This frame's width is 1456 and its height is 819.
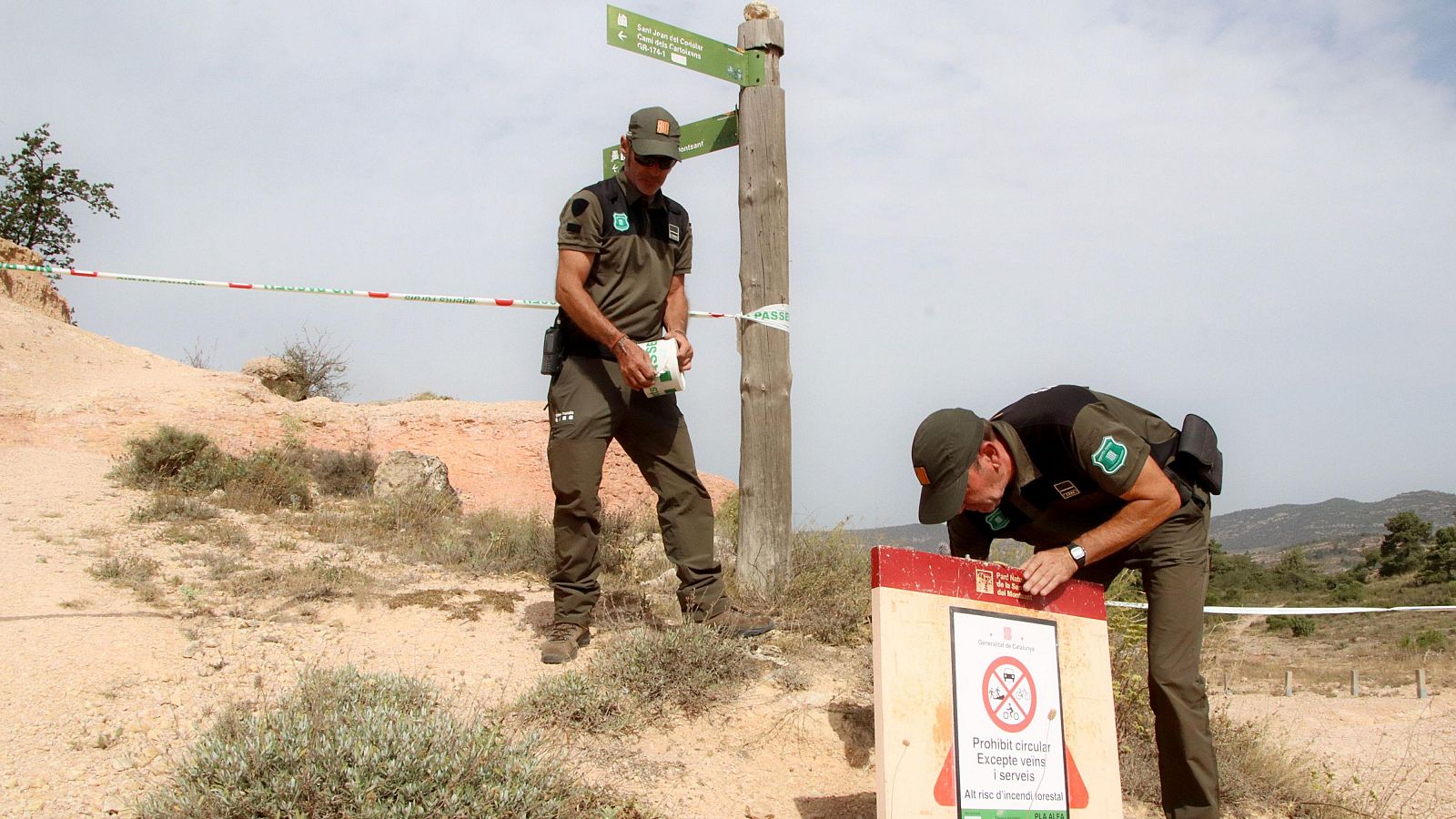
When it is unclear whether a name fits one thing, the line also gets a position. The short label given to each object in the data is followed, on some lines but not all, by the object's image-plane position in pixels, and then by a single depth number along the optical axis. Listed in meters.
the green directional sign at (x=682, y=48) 4.80
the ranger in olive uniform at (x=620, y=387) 4.09
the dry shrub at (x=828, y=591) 4.78
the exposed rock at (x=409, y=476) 8.18
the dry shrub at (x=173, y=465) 7.00
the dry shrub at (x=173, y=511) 6.06
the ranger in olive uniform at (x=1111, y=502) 3.00
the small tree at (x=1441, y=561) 30.48
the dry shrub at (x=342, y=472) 8.43
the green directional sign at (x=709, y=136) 5.37
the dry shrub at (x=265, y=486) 6.82
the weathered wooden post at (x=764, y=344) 5.10
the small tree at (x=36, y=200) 19.75
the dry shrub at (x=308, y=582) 4.82
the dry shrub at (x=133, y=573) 4.51
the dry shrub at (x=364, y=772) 2.49
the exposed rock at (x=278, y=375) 13.66
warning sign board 2.69
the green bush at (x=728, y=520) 7.70
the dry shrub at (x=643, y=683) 3.55
